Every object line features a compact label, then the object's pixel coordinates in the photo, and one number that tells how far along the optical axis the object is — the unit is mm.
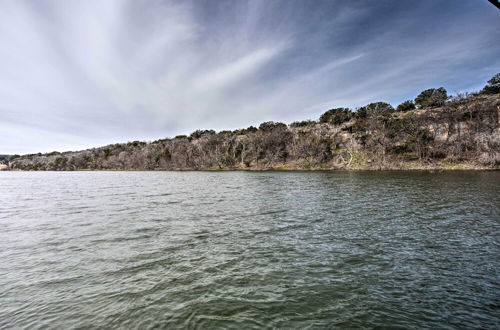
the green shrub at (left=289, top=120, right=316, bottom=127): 133350
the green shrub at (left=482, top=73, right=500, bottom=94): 95250
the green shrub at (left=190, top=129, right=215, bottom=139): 178225
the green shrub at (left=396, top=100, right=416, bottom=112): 114150
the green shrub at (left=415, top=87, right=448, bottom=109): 103875
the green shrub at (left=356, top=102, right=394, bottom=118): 110550
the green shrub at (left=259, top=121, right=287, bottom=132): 133050
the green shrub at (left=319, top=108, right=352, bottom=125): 118312
